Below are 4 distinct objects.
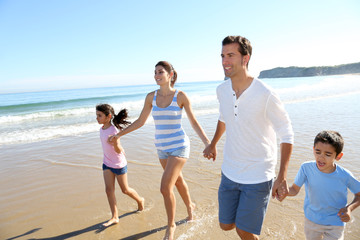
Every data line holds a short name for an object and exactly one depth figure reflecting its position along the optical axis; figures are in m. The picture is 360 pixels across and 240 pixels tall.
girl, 3.38
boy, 2.09
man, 1.98
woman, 2.99
